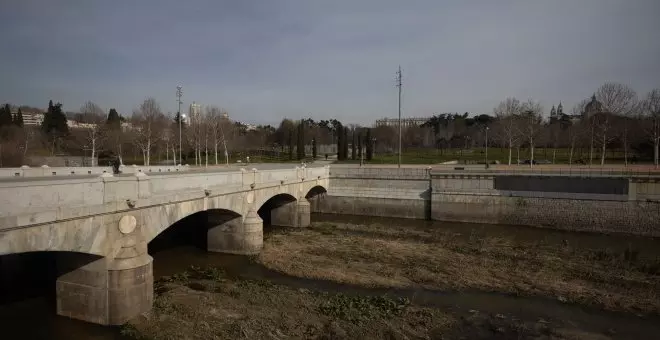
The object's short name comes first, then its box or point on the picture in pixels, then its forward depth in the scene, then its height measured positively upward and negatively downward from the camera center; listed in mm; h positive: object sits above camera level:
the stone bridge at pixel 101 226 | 10375 -2287
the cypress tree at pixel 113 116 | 67375 +8109
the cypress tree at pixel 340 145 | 68188 +1477
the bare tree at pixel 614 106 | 49994 +6362
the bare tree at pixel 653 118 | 42066 +4557
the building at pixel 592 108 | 53606 +6754
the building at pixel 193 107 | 93188 +11212
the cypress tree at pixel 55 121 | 71144 +5564
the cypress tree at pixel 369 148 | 65750 +959
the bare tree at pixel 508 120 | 56172 +5412
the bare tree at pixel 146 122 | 53231 +4497
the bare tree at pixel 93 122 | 49938 +4139
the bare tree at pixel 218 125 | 63031 +4625
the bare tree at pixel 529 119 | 57166 +5429
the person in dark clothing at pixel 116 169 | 25781 -1098
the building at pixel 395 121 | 166975 +15016
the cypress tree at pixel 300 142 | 67188 +1898
